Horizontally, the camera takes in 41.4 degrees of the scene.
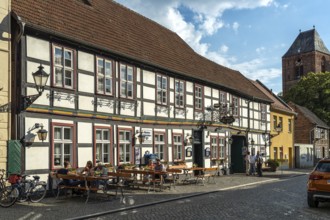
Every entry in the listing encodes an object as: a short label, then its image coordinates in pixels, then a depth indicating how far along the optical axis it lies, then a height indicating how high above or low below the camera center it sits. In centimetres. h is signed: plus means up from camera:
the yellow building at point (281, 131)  4009 +42
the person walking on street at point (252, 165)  3000 -201
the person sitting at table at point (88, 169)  1555 -120
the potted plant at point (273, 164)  3488 -227
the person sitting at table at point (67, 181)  1542 -158
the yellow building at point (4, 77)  1455 +201
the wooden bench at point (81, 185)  1449 -169
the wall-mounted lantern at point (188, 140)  2519 -24
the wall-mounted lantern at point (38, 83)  1473 +181
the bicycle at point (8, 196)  1302 -178
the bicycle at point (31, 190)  1377 -172
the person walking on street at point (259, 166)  2909 -201
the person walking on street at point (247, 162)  3044 -188
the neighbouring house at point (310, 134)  5086 +19
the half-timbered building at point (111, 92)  1548 +208
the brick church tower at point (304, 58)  9481 +1723
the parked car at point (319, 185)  1316 -150
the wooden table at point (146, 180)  1763 -188
